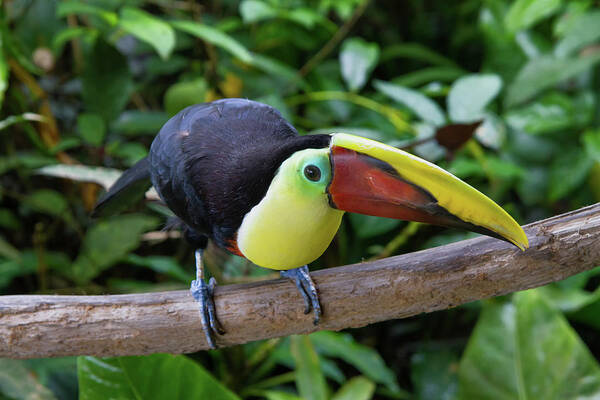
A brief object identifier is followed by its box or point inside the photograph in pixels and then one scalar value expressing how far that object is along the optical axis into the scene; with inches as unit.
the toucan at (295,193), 31.8
